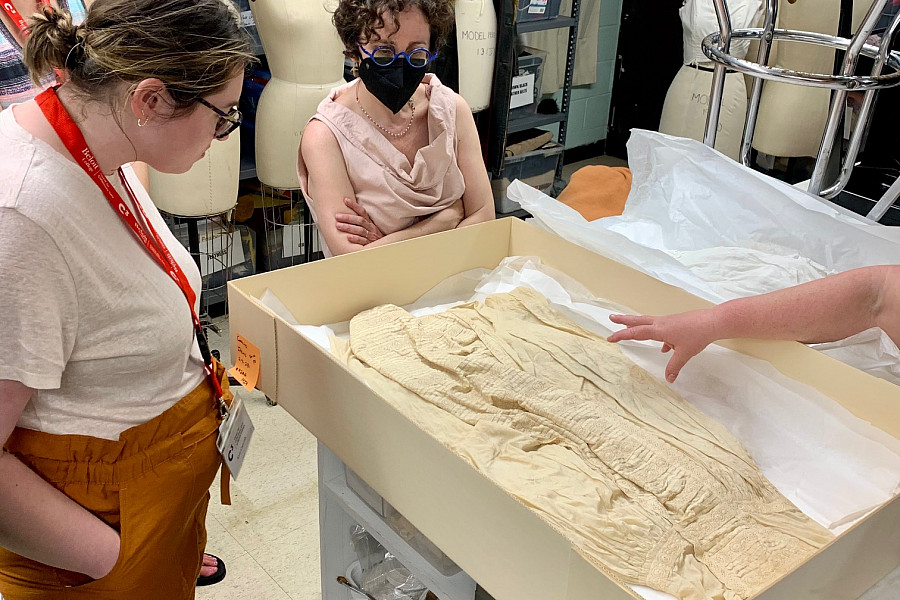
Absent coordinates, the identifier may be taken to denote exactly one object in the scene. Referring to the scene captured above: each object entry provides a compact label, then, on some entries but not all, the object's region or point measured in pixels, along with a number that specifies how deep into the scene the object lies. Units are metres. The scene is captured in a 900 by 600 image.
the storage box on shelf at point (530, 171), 3.76
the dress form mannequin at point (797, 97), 3.34
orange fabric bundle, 2.58
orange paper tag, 1.33
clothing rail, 1.37
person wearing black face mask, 1.70
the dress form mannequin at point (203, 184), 2.61
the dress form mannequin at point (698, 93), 3.58
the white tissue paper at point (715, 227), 1.67
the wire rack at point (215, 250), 2.96
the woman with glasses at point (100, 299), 0.91
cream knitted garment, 1.01
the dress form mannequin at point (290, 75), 2.52
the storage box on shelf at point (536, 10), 3.47
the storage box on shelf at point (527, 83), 3.64
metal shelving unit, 3.37
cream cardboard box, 0.86
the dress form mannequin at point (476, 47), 3.22
